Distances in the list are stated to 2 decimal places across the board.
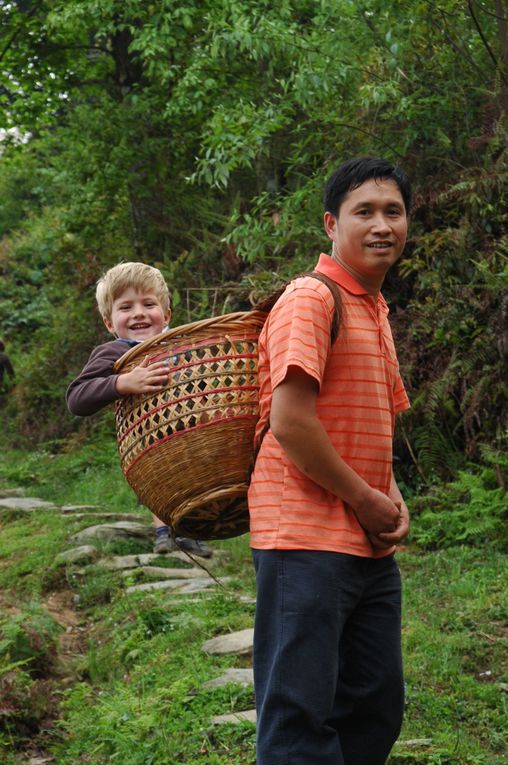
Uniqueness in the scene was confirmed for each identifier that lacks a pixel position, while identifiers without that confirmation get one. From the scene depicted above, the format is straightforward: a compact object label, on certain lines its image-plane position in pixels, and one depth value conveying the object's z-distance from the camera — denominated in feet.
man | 8.93
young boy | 11.21
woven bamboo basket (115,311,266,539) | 10.36
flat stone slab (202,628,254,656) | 17.80
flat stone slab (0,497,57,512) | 33.81
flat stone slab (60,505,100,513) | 32.76
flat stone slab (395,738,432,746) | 13.58
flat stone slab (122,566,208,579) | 24.47
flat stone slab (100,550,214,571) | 25.39
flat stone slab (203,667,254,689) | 16.16
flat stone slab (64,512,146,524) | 30.58
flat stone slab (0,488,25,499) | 37.74
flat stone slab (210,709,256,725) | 14.65
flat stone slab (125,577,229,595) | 22.85
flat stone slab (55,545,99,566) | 26.03
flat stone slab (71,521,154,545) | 27.58
